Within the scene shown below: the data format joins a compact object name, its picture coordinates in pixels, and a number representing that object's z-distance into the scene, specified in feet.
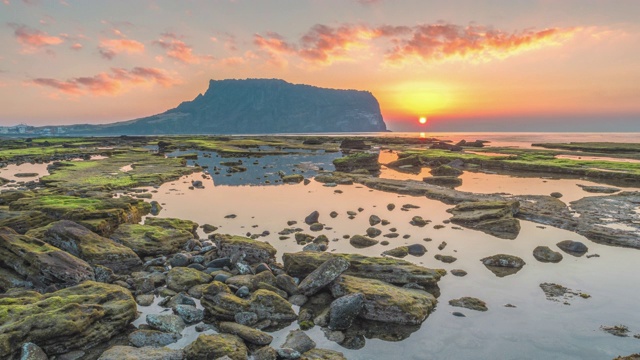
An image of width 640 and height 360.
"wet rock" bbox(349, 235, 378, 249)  73.41
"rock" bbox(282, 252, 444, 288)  53.58
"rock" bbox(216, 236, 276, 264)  62.28
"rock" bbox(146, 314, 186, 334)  41.22
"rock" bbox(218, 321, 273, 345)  39.27
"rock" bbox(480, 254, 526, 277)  60.90
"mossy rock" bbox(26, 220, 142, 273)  58.34
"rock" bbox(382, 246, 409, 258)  67.70
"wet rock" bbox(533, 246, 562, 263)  65.02
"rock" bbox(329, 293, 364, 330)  42.93
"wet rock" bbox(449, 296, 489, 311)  48.03
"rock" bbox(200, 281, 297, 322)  44.57
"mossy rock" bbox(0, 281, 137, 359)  35.03
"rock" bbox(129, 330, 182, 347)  38.42
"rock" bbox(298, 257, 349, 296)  49.85
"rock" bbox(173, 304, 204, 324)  44.04
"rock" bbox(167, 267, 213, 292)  52.03
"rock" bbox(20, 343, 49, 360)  32.86
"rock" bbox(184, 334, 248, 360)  35.53
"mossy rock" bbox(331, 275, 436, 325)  44.70
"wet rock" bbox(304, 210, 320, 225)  90.63
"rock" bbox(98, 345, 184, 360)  33.97
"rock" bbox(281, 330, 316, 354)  38.24
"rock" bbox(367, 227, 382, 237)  80.59
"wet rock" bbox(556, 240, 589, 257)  69.05
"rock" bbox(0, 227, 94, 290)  49.88
